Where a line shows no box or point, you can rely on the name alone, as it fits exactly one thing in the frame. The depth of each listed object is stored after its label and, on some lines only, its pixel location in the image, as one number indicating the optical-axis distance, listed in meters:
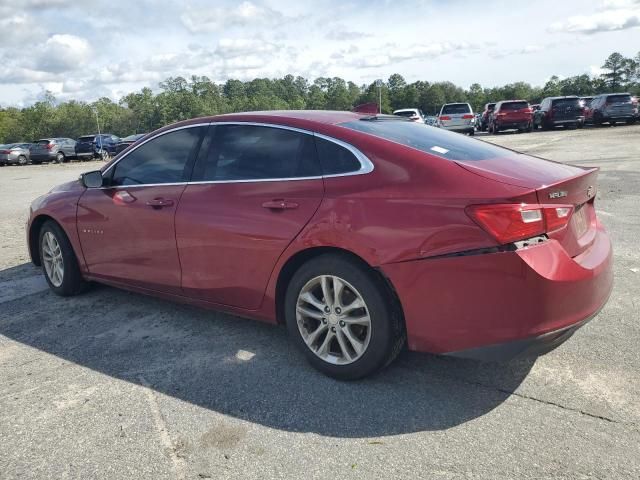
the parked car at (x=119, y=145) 33.01
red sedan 2.79
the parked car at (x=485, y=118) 33.31
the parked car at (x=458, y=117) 29.35
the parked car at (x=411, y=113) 27.62
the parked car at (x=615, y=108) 29.14
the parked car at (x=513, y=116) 29.45
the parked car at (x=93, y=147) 34.97
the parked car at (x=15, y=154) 34.34
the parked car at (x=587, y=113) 29.77
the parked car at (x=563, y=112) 29.34
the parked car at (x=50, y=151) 34.38
